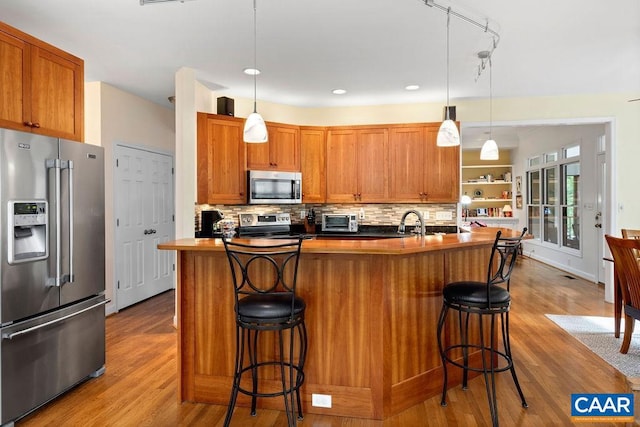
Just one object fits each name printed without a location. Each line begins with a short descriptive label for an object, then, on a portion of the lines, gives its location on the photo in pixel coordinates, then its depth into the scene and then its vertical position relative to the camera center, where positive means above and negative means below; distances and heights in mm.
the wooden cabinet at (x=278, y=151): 5051 +738
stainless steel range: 5145 -202
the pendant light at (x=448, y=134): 3232 +592
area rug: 3229 -1213
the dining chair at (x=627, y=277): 3164 -551
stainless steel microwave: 4973 +274
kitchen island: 2457 -717
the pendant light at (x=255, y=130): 2963 +575
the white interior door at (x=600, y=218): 6160 -145
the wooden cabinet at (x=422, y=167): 5261 +542
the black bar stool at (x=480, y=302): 2473 -575
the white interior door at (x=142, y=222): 4953 -170
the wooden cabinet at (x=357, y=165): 5418 +584
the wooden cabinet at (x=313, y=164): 5480 +604
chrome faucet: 2973 -134
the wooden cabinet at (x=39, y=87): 2574 +836
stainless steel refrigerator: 2346 -365
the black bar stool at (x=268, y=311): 2182 -550
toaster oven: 5488 -190
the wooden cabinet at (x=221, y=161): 4617 +565
